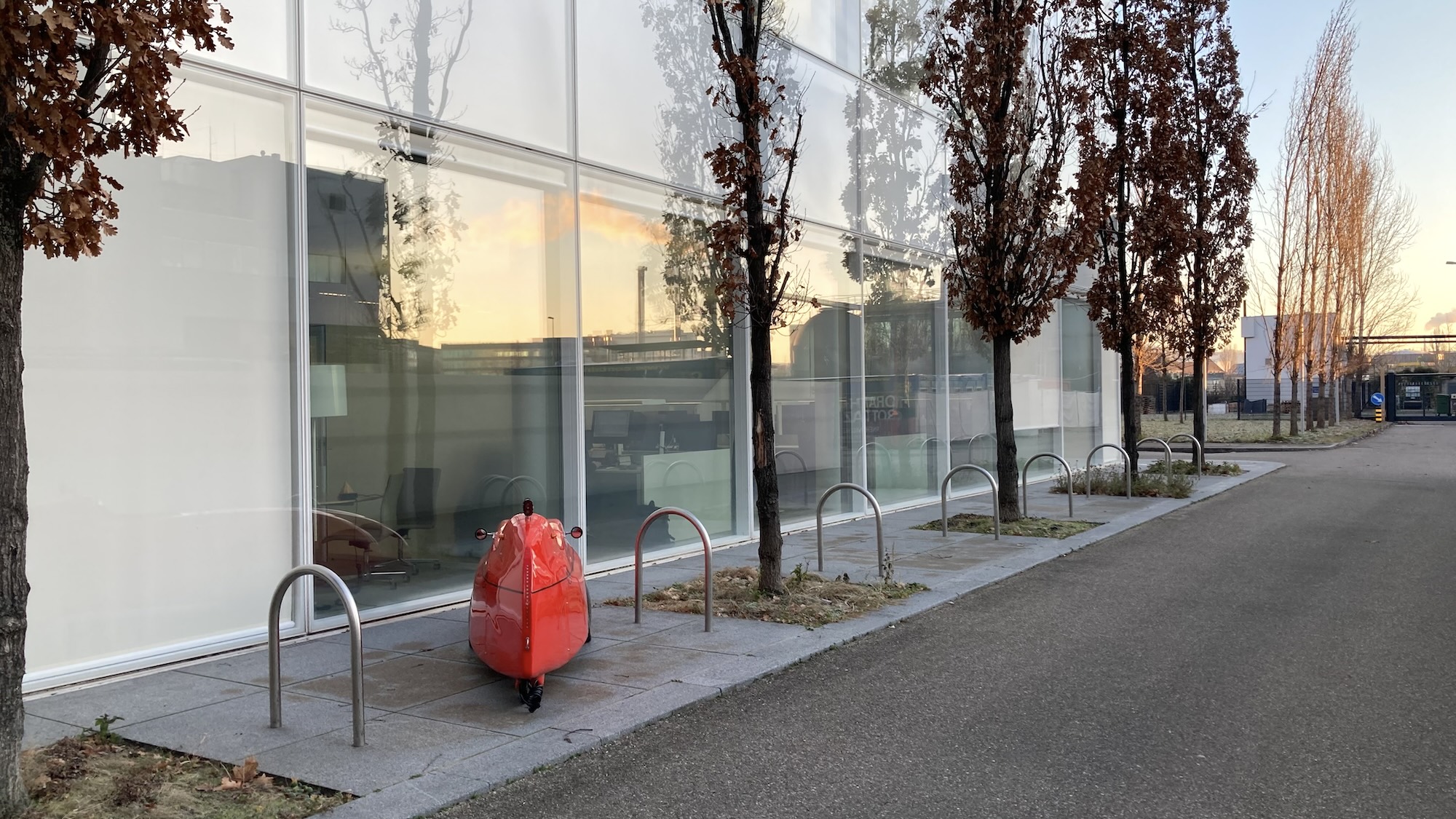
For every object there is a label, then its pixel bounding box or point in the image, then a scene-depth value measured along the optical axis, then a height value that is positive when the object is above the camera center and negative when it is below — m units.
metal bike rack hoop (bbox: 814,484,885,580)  9.13 -1.02
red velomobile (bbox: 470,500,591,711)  5.46 -1.00
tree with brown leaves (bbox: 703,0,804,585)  8.48 +1.39
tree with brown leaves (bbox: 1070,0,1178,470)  18.30 +3.89
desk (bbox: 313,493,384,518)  7.63 -0.62
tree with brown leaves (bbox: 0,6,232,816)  3.91 +1.03
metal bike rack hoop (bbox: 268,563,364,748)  4.91 -1.08
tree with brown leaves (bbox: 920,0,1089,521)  13.11 +2.58
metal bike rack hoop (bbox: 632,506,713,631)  7.30 -1.13
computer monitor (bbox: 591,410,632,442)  10.00 -0.12
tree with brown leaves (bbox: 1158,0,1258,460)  21.31 +4.28
